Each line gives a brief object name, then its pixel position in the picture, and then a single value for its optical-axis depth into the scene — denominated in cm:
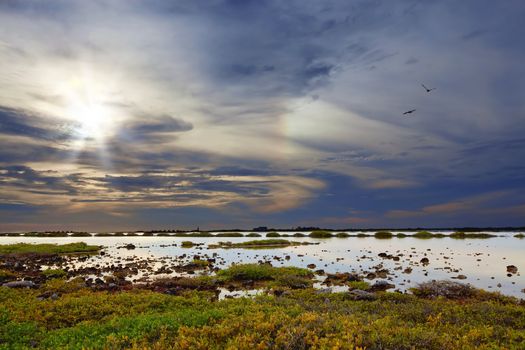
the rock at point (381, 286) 2642
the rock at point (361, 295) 2203
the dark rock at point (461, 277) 3072
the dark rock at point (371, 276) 3138
